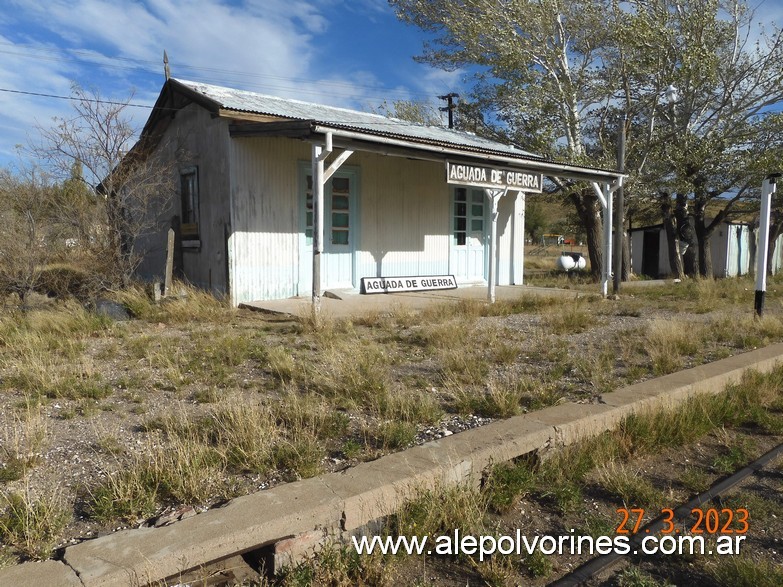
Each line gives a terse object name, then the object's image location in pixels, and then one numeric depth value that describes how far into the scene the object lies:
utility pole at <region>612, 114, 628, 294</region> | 14.08
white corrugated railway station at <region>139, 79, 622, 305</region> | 9.89
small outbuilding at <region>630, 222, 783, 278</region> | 23.59
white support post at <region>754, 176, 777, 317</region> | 9.05
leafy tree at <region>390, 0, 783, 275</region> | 16.30
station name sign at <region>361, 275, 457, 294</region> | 11.86
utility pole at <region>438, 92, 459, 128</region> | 21.81
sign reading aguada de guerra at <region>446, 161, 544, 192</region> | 10.45
